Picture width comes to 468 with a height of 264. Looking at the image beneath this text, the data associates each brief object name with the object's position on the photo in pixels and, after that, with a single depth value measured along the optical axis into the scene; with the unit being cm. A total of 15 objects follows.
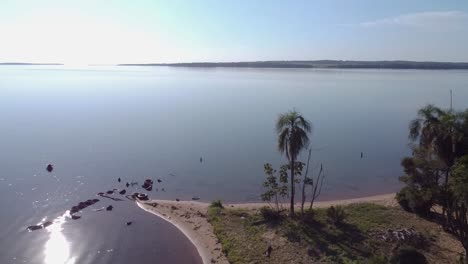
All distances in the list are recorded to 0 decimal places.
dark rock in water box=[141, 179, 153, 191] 5099
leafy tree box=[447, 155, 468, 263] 2077
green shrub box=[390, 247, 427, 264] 2352
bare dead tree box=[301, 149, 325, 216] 3369
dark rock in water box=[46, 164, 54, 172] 5766
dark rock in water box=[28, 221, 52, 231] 3794
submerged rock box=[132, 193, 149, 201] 4606
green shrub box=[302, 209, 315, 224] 3247
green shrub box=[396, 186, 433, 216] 2731
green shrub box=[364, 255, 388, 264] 1958
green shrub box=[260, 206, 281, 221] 3350
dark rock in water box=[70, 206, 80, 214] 4244
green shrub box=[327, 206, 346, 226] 3198
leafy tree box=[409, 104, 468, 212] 2873
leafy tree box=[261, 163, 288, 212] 3419
